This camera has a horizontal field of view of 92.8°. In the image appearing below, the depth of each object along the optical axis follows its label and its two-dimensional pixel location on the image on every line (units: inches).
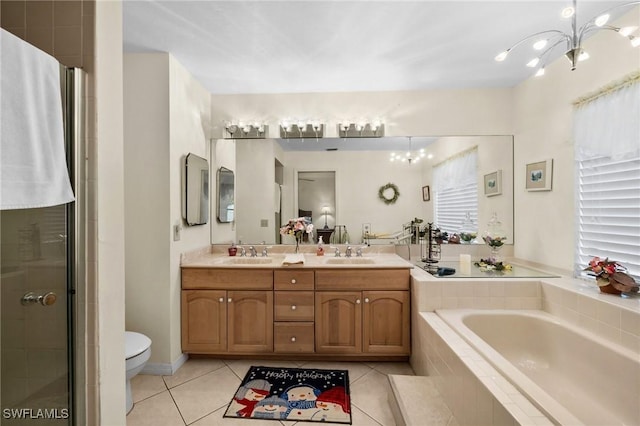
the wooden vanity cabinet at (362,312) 97.3
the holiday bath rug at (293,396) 74.2
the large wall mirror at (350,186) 121.5
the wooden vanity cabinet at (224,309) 99.2
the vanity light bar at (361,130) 118.3
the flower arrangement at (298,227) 120.9
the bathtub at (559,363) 55.6
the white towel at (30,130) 35.5
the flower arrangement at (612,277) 67.8
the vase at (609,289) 69.7
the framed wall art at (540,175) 97.0
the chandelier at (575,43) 50.0
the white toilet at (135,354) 71.9
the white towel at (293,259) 99.1
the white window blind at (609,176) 70.0
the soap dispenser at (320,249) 118.2
